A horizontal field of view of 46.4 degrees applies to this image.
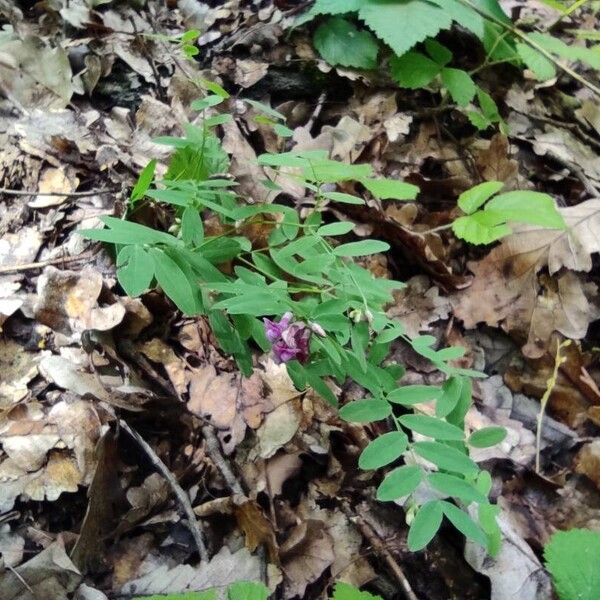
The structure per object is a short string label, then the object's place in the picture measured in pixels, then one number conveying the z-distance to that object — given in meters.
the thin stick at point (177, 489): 0.33
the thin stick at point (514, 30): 0.57
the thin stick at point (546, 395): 0.43
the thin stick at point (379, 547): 0.34
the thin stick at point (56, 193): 0.42
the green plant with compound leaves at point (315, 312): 0.27
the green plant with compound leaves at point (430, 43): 0.52
